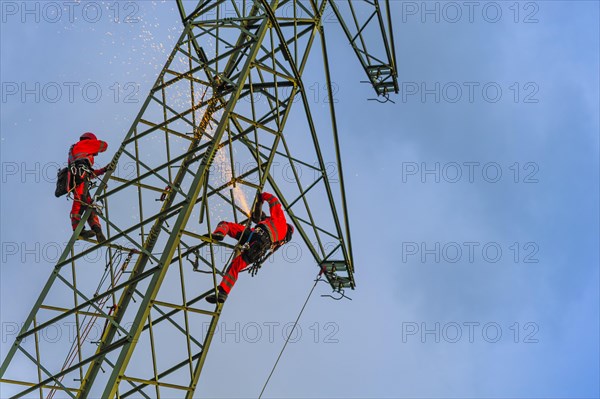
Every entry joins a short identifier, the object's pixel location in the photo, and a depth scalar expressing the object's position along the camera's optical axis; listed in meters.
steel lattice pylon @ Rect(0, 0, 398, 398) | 16.88
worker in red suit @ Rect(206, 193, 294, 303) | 18.52
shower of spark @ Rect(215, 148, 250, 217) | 18.96
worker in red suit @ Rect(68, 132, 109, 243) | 19.06
